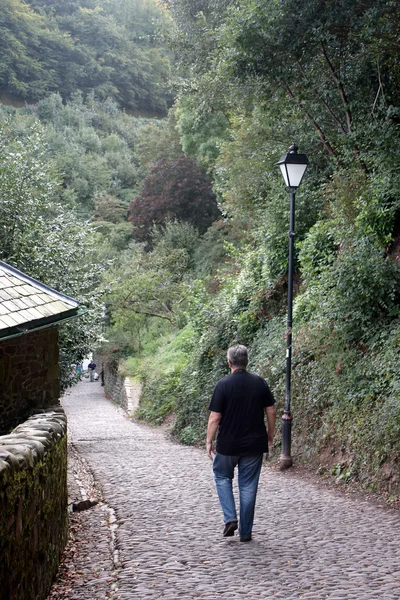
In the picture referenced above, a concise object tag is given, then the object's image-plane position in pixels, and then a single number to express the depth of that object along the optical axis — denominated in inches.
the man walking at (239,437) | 223.0
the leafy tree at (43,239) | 596.1
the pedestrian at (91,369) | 1722.4
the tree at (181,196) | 1228.5
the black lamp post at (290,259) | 398.0
